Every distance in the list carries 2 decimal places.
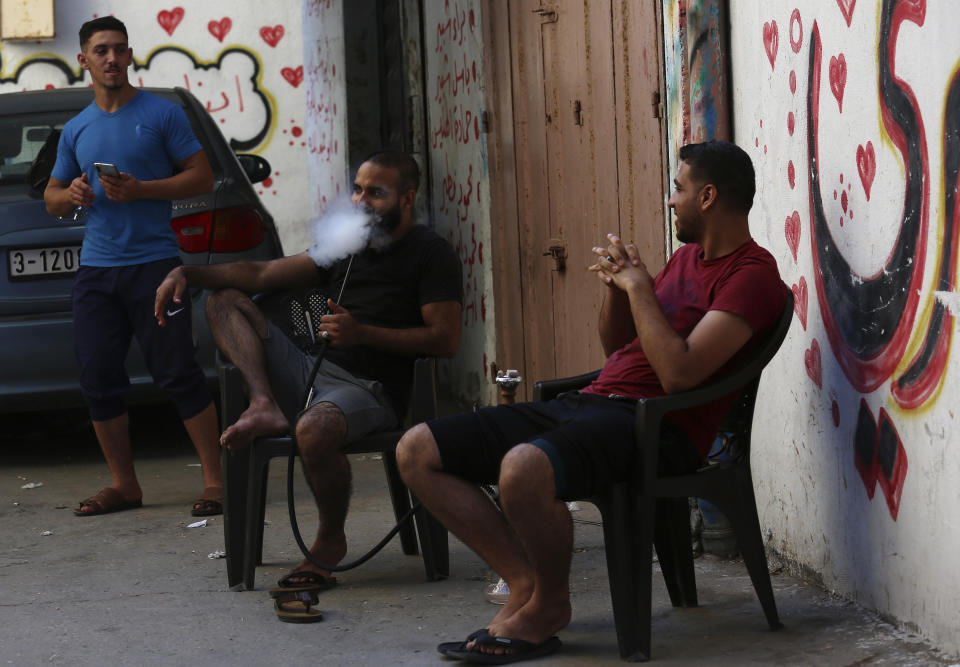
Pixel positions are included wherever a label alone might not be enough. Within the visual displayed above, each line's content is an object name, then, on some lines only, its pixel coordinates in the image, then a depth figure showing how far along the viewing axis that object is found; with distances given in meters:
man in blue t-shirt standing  10.48
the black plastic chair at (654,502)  6.40
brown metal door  10.24
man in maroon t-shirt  6.40
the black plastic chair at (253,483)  8.02
